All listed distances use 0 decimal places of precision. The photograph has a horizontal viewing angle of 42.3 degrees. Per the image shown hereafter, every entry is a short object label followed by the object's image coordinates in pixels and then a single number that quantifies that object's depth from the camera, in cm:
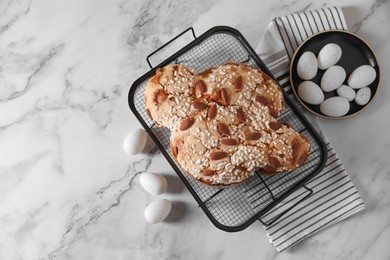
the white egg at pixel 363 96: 123
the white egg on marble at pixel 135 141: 123
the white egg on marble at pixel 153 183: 122
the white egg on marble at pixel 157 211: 123
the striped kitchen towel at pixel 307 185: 124
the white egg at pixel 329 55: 121
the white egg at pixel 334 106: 122
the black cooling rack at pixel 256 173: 115
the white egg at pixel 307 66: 121
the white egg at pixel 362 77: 122
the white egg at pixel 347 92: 123
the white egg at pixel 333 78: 122
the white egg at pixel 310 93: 121
